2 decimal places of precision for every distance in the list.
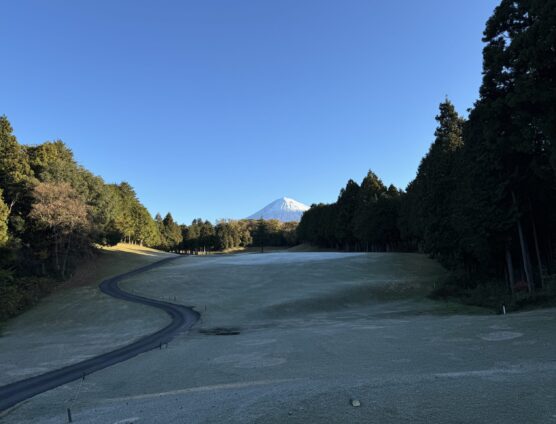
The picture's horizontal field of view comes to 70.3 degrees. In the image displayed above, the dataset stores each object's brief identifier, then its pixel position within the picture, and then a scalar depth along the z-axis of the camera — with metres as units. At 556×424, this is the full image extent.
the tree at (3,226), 44.19
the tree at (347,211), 91.06
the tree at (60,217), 51.50
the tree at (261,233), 160.77
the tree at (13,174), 52.97
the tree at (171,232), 144.30
